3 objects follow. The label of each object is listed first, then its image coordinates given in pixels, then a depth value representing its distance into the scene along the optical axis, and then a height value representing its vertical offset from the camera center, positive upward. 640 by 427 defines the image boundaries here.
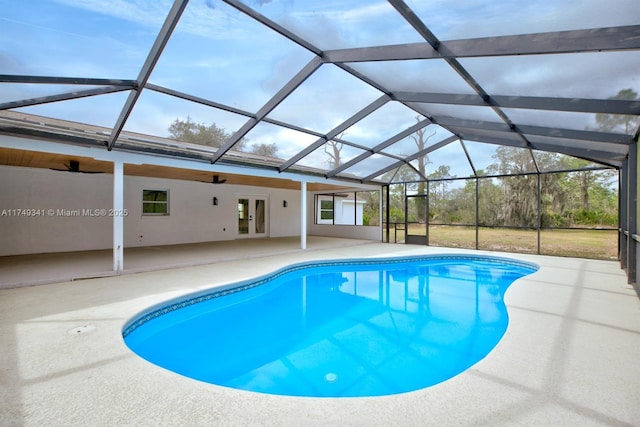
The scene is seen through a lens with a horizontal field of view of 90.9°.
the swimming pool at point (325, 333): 3.15 -1.62
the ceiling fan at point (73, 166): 6.77 +0.98
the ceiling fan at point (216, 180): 9.15 +0.94
